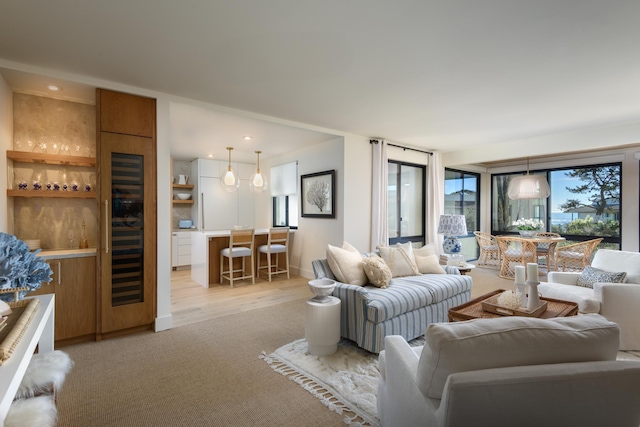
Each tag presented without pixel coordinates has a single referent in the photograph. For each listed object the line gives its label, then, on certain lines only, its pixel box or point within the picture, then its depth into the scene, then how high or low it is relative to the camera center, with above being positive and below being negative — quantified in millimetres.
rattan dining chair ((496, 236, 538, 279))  5613 -789
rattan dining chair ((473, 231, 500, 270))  6730 -859
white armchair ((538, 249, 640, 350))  2748 -801
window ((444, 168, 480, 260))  7232 +321
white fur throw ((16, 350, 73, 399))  1253 -695
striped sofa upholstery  2607 -855
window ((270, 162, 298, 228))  6273 +402
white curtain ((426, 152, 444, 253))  6309 +219
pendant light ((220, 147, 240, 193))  5633 +600
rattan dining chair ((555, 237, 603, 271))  5293 -745
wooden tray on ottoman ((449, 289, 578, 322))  2381 -805
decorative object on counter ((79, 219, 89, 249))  3193 -255
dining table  5543 -693
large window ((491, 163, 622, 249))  5896 +173
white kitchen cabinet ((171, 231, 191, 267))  6480 -749
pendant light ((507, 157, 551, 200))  6032 +507
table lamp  4746 -254
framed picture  5164 +335
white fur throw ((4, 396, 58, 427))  1045 -708
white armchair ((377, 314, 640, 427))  968 -533
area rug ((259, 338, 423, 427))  1962 -1235
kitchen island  5172 -723
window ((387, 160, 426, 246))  5844 +223
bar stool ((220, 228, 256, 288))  5117 -636
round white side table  2611 -971
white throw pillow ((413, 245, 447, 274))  3715 -606
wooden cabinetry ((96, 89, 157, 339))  2996 +18
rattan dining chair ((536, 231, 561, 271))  5695 -682
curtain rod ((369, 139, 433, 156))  5242 +1262
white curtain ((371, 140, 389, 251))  5234 +278
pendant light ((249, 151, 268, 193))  5863 +605
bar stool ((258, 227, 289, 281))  5508 -611
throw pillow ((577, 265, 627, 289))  3012 -656
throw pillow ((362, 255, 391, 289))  3051 -594
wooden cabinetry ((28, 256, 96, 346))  2834 -785
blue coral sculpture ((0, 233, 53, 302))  1157 -218
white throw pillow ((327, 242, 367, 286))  3096 -542
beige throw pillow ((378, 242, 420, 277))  3533 -561
